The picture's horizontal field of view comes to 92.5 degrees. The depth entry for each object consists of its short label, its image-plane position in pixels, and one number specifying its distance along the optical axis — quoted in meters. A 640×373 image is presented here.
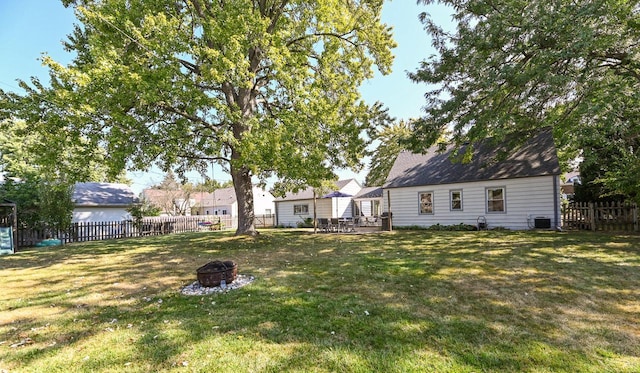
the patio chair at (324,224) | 18.08
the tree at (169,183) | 34.22
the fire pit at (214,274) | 5.91
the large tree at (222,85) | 10.20
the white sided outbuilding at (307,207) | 26.58
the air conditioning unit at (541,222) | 13.95
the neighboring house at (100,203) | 20.73
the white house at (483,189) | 14.24
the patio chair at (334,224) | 17.62
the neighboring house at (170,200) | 35.53
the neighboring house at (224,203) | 39.78
